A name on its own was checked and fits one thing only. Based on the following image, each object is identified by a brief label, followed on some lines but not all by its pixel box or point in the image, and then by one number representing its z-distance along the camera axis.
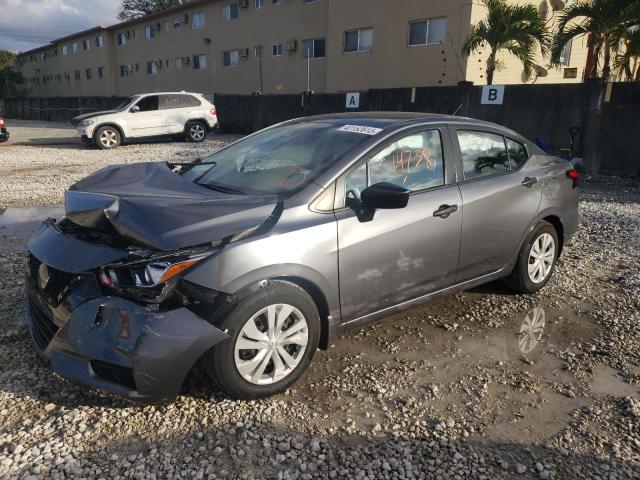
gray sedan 2.58
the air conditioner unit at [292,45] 23.86
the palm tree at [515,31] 13.33
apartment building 18.06
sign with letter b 11.80
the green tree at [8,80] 52.81
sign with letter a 15.27
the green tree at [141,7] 52.03
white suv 15.62
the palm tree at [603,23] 10.37
